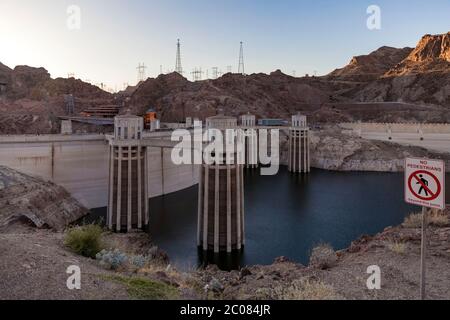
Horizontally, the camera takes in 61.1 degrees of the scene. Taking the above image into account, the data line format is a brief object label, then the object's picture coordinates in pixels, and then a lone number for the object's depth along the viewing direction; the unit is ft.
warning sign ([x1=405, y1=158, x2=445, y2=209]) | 17.62
